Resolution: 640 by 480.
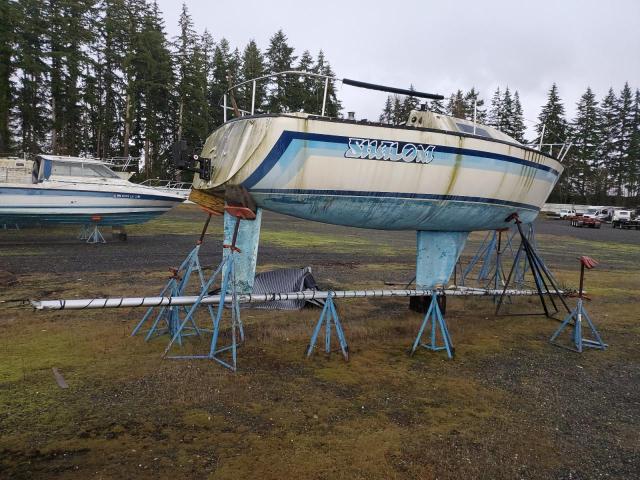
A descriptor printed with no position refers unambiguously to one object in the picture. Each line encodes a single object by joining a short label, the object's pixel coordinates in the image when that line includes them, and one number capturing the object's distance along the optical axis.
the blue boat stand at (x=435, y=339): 6.89
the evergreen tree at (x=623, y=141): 68.94
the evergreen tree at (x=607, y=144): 68.45
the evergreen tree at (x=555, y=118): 63.25
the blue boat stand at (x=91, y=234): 18.19
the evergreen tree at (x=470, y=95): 69.46
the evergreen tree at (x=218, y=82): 55.59
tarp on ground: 9.48
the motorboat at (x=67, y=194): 16.98
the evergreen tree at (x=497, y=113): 69.93
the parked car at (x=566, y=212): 53.79
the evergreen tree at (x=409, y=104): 49.89
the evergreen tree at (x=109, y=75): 43.78
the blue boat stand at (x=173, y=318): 7.07
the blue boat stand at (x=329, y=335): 6.59
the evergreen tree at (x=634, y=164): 67.19
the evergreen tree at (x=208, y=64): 51.49
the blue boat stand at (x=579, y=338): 7.51
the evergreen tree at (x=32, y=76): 33.78
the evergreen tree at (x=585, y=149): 67.19
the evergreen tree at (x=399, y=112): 52.19
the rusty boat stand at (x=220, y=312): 6.16
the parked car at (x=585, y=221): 42.06
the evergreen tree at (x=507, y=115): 68.38
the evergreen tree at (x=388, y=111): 85.05
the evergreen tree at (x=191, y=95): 48.04
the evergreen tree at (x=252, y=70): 52.92
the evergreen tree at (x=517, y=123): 68.75
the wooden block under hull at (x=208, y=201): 7.51
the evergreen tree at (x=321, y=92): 44.95
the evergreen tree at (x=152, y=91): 44.16
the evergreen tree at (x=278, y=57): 56.08
